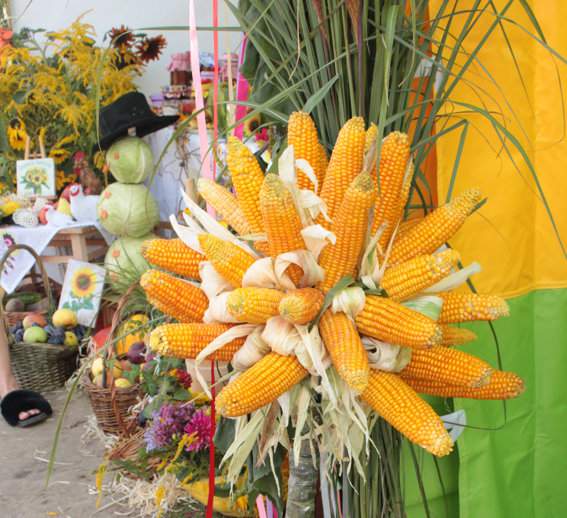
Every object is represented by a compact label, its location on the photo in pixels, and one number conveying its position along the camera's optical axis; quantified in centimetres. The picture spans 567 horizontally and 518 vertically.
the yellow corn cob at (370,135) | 90
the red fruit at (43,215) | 358
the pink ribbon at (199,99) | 100
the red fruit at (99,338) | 267
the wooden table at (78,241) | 352
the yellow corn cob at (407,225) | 99
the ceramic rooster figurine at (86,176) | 374
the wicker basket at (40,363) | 312
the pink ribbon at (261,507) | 122
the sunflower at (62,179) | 390
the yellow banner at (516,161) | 122
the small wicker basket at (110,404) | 229
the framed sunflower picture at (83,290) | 338
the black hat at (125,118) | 329
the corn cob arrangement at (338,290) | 82
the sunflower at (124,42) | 399
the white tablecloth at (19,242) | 339
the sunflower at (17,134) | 384
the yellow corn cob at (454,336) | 94
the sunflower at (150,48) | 409
